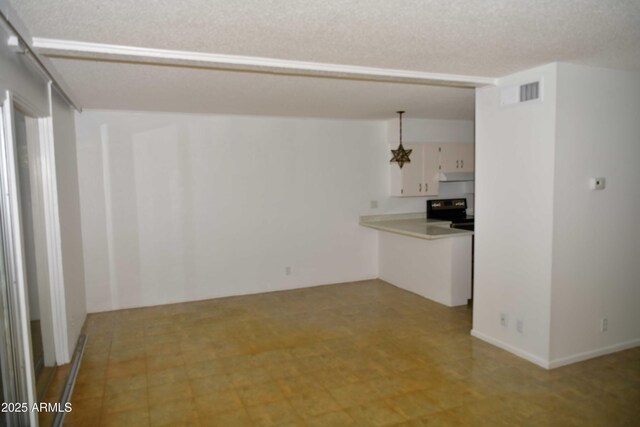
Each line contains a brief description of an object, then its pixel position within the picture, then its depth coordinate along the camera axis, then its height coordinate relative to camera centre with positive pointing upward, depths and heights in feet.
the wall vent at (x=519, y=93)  11.16 +2.31
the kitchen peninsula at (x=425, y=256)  16.79 -3.25
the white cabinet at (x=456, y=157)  21.45 +1.17
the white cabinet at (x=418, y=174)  20.90 +0.35
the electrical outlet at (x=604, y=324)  11.94 -4.11
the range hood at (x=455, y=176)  21.53 +0.20
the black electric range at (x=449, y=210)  22.18 -1.58
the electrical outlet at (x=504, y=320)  12.42 -4.10
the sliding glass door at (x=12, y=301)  7.36 -1.98
